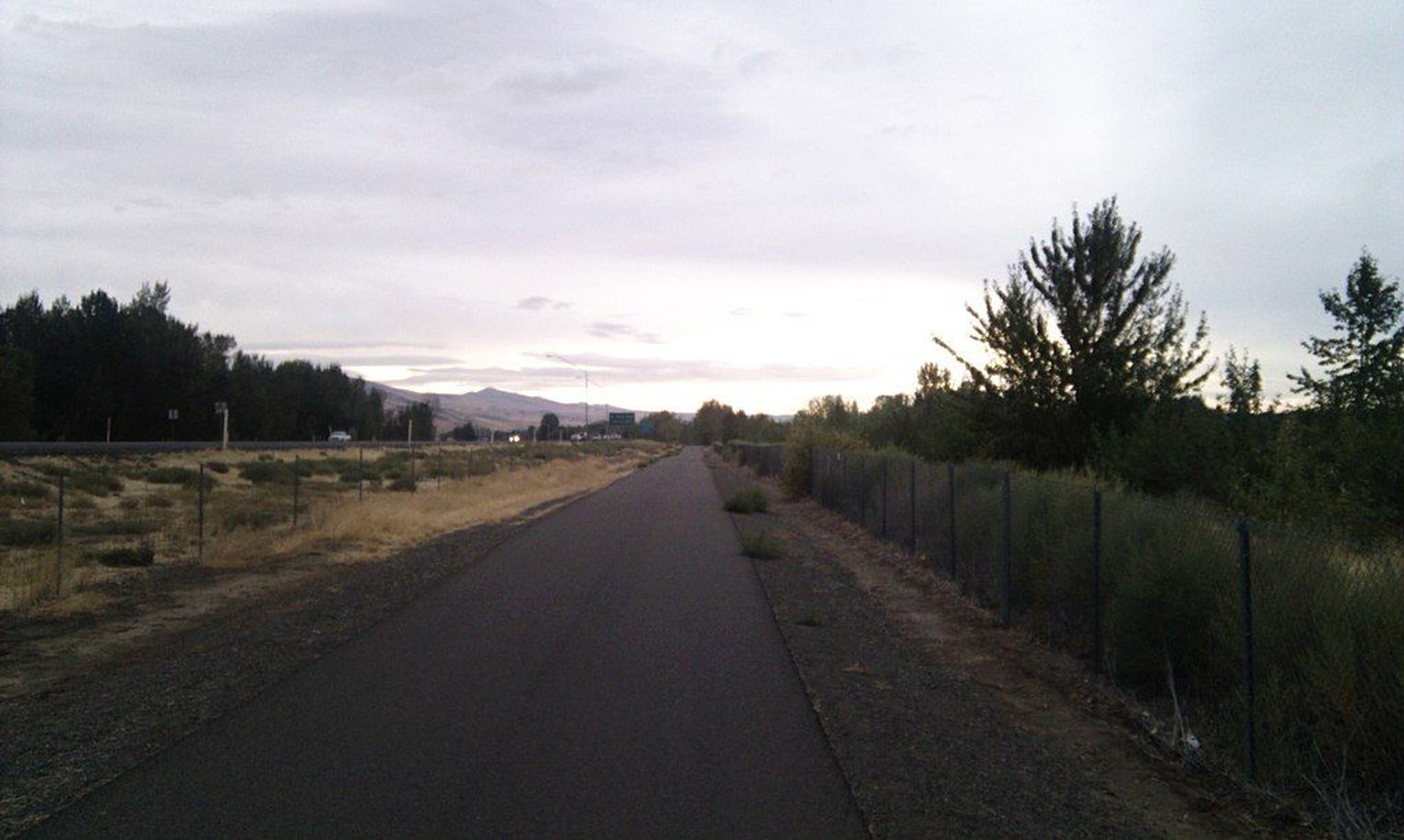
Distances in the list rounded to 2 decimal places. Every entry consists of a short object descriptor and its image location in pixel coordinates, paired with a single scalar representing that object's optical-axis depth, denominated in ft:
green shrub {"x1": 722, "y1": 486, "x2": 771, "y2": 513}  112.78
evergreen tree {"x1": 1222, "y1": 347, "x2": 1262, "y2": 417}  70.46
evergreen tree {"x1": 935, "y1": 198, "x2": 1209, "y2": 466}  81.35
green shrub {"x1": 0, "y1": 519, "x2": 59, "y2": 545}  70.45
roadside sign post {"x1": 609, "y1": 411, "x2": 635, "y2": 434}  513.45
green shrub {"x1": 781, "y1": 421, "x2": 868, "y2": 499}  132.05
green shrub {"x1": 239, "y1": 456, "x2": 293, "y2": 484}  145.07
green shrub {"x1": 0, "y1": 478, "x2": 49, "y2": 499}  99.76
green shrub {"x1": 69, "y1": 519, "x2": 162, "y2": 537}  81.66
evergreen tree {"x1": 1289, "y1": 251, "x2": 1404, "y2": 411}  73.82
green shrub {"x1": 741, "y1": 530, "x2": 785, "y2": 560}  69.36
